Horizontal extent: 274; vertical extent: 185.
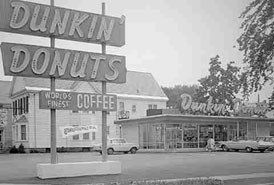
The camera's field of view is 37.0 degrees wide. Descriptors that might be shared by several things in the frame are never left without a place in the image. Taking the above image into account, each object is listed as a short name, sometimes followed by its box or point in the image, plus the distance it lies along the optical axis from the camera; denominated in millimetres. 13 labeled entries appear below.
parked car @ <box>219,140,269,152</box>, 38500
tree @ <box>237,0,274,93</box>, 19573
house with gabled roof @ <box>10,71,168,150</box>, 45375
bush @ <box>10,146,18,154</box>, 45250
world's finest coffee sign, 16531
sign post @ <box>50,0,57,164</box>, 16391
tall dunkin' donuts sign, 15547
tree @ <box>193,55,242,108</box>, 58062
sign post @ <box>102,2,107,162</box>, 17859
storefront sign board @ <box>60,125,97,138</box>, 24627
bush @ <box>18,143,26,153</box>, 44994
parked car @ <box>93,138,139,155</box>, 38469
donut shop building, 41281
